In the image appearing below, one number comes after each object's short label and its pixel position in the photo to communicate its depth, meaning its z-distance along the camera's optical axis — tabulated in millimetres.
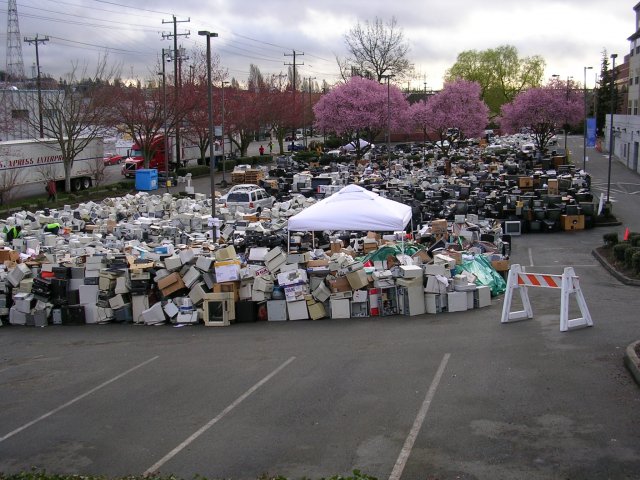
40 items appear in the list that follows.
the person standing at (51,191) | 40538
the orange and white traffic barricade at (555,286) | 13703
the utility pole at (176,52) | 57062
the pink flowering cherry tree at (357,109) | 66688
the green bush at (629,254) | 20814
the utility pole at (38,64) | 47000
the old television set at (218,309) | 17203
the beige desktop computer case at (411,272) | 16688
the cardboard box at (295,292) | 17000
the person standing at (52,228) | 26984
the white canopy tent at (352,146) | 72600
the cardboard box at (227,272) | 17031
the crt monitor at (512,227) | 31391
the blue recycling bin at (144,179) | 46750
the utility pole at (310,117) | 107188
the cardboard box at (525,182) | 40625
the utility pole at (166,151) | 48081
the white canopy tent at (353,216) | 21031
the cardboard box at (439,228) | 24031
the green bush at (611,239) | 25359
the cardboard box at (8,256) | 21234
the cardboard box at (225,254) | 18062
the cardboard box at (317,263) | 17562
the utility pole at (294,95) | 86044
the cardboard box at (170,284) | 17797
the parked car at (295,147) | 83781
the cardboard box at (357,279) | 16812
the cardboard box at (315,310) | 17031
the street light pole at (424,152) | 66788
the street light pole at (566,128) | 62112
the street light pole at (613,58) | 40888
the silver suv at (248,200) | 33906
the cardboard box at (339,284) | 16922
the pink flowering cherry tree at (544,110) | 66812
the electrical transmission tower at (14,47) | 83938
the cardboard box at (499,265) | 19734
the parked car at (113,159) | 71500
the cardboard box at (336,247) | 21569
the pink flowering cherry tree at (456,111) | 65125
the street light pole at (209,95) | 24562
